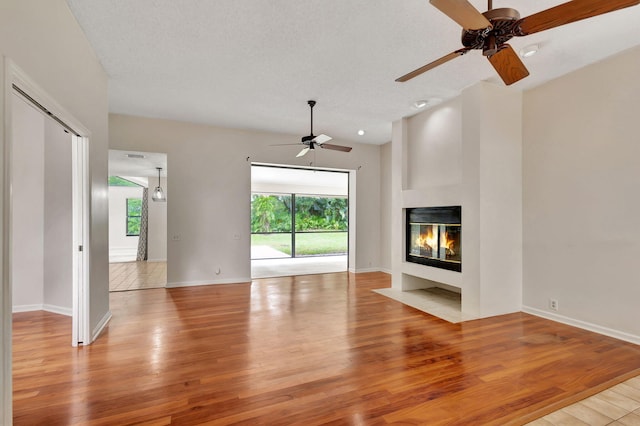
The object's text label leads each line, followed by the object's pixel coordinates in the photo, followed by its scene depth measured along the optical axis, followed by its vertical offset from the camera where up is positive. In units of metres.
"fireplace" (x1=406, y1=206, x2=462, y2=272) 4.29 -0.34
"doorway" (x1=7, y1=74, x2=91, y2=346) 4.03 +0.01
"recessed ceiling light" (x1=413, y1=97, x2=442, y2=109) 4.39 +1.65
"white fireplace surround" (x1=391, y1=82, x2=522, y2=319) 3.80 +0.29
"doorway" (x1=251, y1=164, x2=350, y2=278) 8.97 -0.10
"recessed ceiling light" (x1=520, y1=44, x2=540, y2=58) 2.98 +1.63
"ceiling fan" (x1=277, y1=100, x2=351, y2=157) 4.23 +1.06
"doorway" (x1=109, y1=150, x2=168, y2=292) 6.03 -0.15
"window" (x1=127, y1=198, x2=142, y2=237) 10.61 -0.05
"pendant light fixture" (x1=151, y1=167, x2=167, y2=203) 8.32 +0.57
